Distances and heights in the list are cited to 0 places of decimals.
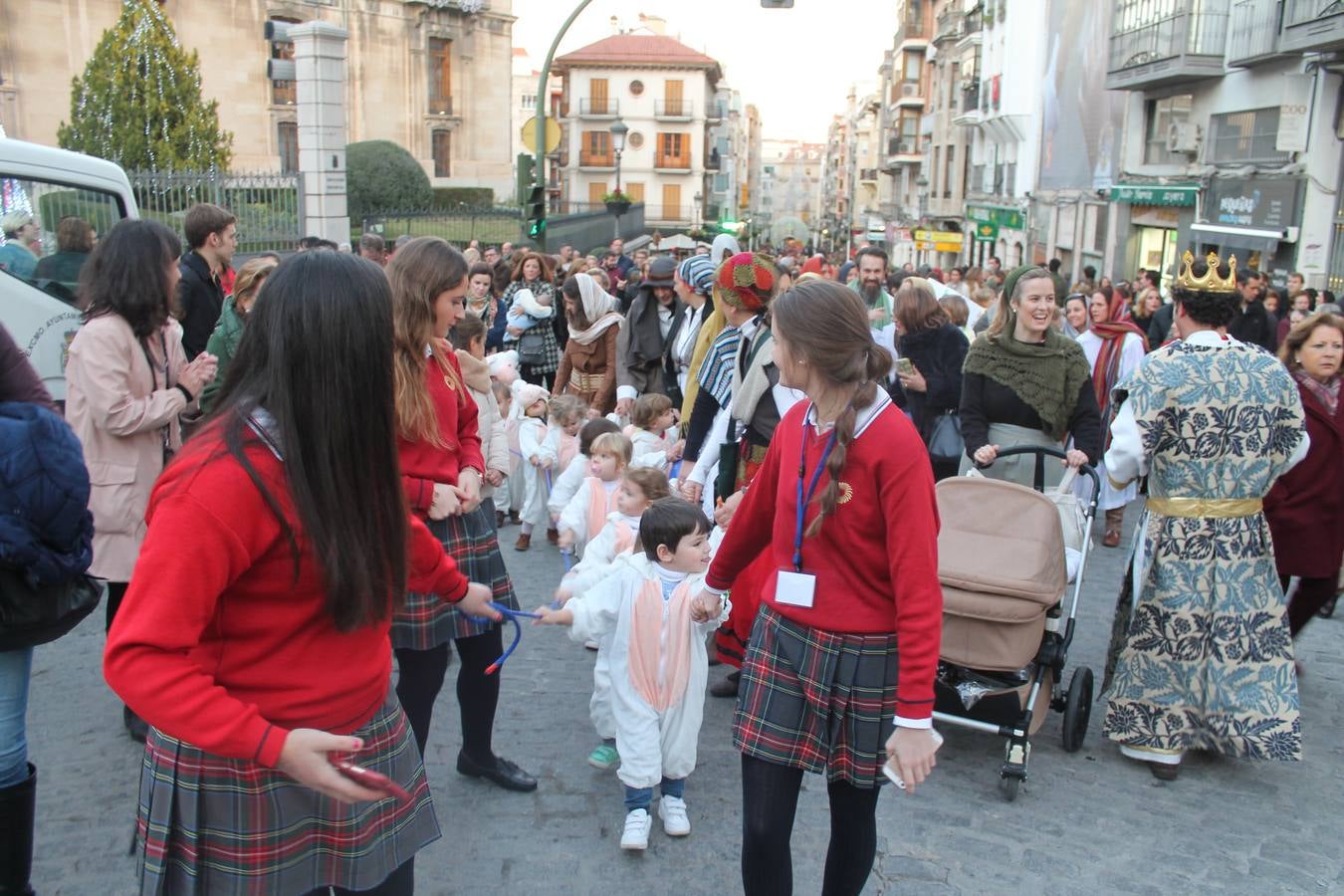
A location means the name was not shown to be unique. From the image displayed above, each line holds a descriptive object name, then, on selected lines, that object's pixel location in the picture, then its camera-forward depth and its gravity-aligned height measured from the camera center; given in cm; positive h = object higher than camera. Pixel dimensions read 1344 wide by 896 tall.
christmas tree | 2572 +235
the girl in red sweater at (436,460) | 356 -82
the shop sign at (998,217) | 3925 +27
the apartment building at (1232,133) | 1758 +182
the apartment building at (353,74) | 3394 +509
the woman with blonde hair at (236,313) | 516 -49
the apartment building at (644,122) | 7400 +637
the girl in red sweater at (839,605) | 271 -97
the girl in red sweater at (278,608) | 188 -72
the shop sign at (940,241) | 4450 -70
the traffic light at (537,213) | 1491 +3
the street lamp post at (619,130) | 2685 +209
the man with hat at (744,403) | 457 -77
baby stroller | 426 -148
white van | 741 -21
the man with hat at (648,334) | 774 -81
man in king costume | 434 -126
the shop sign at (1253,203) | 1828 +46
